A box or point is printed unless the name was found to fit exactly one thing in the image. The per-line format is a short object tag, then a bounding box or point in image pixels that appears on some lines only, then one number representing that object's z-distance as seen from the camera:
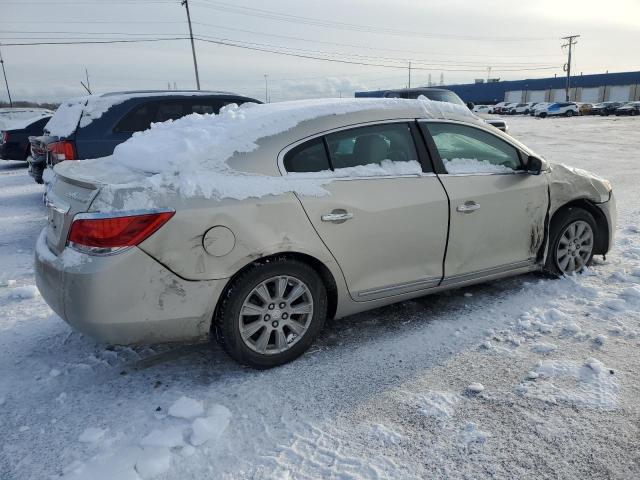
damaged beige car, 2.69
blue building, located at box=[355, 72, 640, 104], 70.69
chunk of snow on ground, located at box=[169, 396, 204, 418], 2.69
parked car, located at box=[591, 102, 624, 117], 47.50
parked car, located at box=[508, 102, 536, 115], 54.13
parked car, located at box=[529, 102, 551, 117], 48.97
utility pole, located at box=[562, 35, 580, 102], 68.96
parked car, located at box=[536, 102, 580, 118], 47.78
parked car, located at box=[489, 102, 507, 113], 59.72
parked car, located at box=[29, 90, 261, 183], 6.89
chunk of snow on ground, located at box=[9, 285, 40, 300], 4.43
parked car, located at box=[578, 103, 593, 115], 50.09
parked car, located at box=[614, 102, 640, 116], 45.72
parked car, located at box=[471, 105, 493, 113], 63.95
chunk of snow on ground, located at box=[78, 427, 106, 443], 2.52
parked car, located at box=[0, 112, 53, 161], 13.37
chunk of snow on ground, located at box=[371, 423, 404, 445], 2.47
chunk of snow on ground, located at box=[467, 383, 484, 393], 2.88
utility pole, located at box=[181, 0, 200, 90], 38.59
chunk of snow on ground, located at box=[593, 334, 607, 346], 3.36
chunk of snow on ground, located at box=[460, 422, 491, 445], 2.46
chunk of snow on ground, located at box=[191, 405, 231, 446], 2.50
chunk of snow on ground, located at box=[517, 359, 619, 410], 2.76
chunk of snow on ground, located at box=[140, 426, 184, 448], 2.46
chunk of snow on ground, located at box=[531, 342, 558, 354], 3.28
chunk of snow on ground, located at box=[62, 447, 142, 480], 2.25
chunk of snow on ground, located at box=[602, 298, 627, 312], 3.85
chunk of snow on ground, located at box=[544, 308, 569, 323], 3.71
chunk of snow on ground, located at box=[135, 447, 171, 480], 2.28
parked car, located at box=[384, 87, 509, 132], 13.55
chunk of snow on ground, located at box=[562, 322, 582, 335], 3.51
